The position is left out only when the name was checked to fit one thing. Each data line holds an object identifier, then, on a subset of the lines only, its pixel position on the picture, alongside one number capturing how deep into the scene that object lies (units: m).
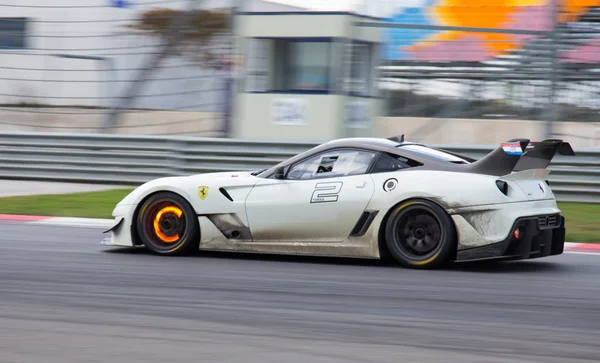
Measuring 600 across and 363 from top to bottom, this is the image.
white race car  14.06
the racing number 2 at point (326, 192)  14.91
